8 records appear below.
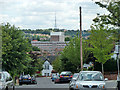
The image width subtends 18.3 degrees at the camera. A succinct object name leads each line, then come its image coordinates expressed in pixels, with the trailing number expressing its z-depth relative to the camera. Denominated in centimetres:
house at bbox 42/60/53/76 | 16930
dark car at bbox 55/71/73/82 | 4477
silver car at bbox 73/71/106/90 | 1997
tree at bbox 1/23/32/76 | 4577
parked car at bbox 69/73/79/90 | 2210
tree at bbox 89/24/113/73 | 5459
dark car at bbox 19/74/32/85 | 4971
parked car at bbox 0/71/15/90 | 1762
